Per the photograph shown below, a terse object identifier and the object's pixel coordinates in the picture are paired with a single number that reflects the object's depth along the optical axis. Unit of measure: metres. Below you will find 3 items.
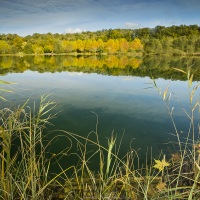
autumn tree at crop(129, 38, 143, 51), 72.44
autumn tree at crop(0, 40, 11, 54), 61.97
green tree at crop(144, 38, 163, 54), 67.50
